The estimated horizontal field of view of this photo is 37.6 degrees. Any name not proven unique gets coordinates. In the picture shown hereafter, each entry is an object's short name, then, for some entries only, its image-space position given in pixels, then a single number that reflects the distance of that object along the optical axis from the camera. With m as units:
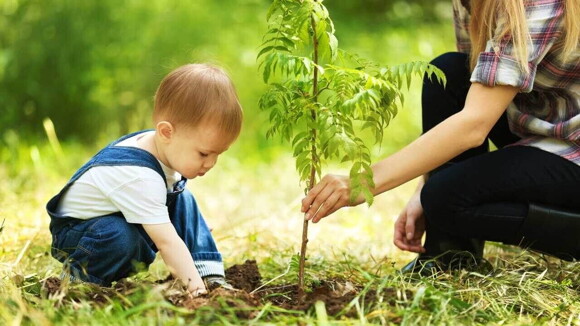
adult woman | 2.50
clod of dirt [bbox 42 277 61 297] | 2.44
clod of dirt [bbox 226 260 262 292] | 2.72
